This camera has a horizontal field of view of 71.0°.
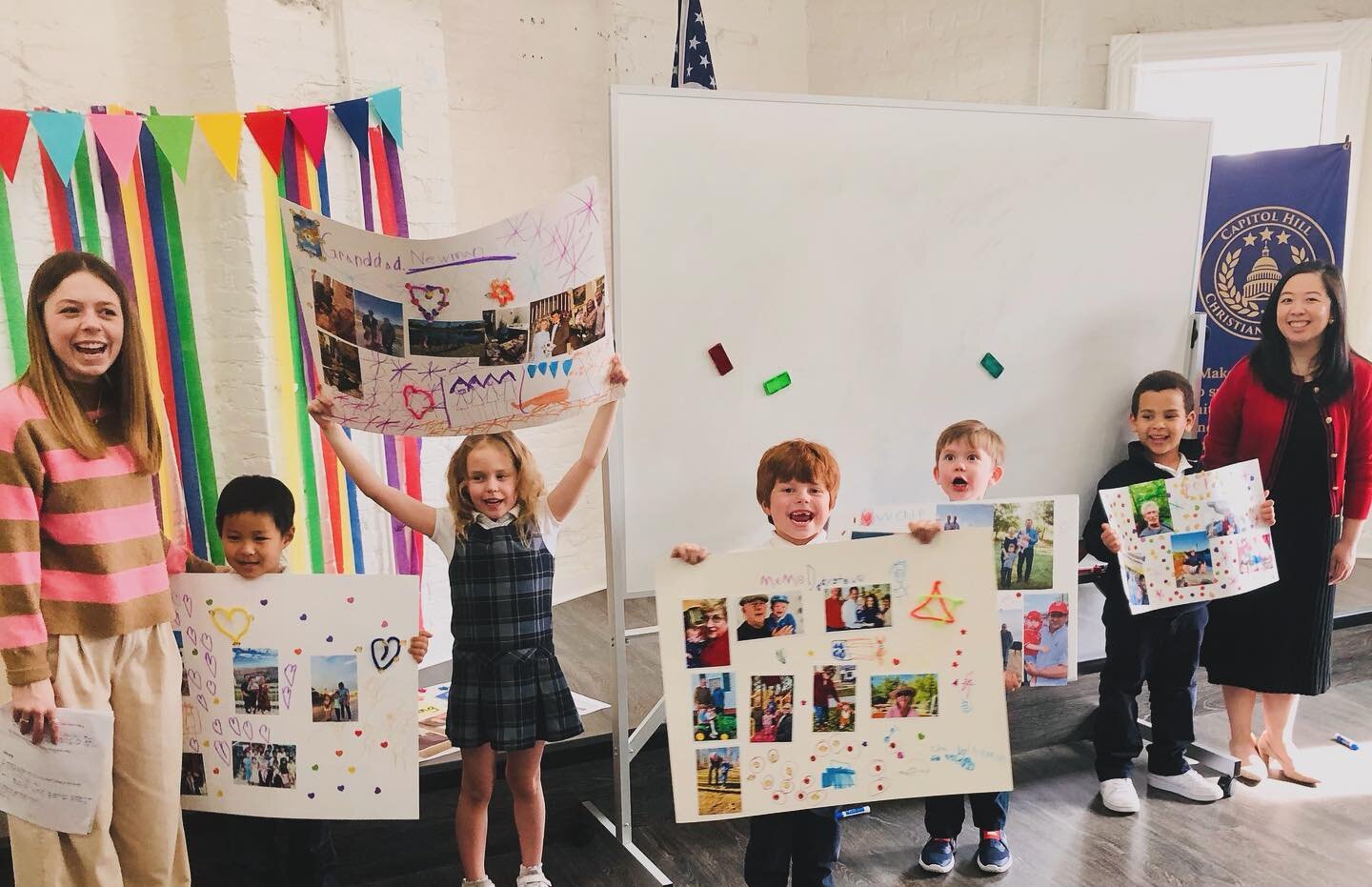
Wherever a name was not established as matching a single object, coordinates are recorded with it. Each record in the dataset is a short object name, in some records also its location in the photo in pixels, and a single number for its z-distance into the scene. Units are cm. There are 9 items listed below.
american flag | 278
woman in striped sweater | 154
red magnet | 219
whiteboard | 212
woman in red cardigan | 241
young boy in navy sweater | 244
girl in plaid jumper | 188
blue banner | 370
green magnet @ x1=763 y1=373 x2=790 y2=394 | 226
